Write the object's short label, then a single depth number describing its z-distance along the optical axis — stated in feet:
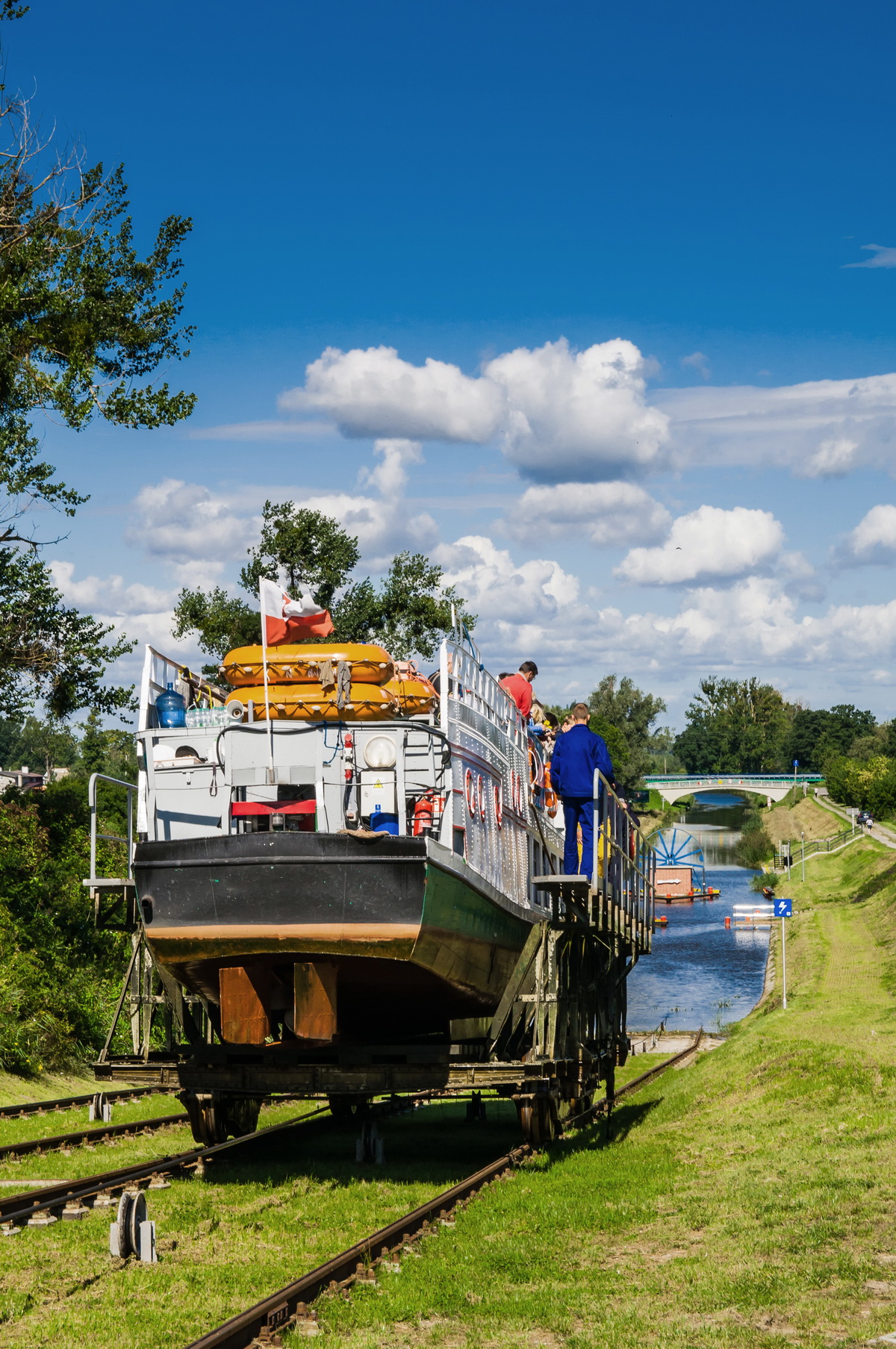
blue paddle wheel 324.23
